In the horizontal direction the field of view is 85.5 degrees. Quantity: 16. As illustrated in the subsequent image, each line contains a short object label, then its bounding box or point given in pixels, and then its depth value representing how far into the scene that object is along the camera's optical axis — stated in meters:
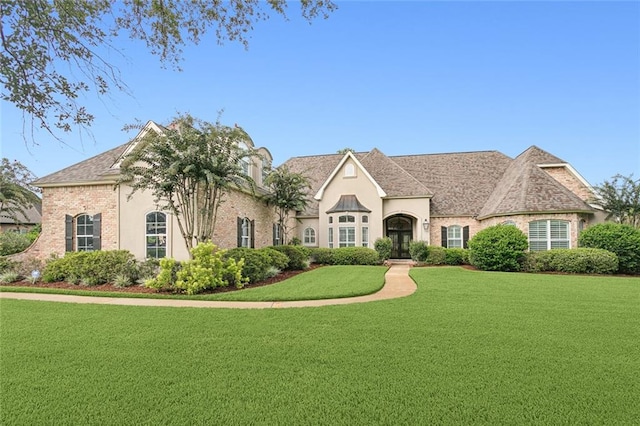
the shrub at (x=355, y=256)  20.34
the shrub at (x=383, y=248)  21.06
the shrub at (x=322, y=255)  20.98
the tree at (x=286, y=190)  19.59
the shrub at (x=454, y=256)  20.61
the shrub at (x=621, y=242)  16.12
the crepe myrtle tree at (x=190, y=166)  12.26
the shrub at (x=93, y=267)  12.78
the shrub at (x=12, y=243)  17.55
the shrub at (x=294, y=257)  18.11
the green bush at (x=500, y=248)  17.12
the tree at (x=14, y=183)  20.20
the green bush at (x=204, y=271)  10.91
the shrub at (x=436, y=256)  20.48
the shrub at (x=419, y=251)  20.77
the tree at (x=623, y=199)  19.02
